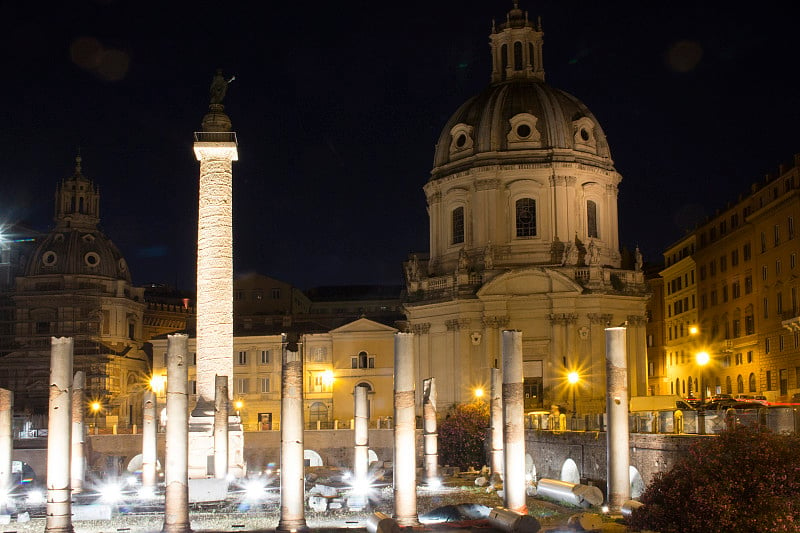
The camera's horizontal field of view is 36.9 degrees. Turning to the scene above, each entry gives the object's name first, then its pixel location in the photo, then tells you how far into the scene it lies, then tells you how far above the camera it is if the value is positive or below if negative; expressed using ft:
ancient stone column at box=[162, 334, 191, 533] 109.70 -4.63
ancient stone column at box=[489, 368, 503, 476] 164.86 -3.27
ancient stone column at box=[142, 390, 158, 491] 162.71 -5.66
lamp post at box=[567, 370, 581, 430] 195.06 +3.05
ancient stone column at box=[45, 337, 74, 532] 110.63 -3.26
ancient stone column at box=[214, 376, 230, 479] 157.17 -3.37
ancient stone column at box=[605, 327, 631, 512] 120.67 -2.85
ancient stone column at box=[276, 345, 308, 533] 111.75 -4.31
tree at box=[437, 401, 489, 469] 203.00 -6.94
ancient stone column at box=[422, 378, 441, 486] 177.35 -5.87
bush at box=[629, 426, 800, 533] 96.68 -7.73
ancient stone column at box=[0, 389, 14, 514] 144.15 -3.89
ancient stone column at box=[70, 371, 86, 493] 167.84 -4.20
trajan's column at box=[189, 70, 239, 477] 167.94 +21.97
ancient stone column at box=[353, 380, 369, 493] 167.94 -5.87
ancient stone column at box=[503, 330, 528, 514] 119.10 -2.85
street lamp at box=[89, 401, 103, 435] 292.40 -0.89
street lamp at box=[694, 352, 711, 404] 167.12 +5.05
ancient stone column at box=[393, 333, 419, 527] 115.96 -3.41
